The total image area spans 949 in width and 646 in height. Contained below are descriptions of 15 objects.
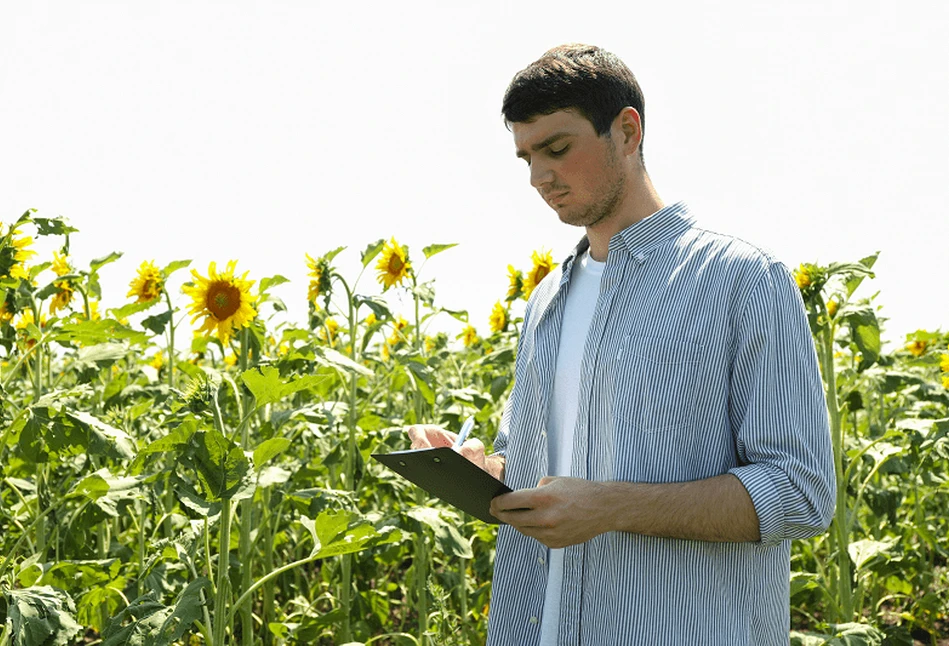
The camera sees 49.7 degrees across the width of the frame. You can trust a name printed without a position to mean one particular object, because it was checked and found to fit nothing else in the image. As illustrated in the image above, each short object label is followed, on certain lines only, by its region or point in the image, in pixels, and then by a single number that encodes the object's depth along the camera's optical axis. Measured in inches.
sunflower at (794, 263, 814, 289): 138.9
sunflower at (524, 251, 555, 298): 203.6
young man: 69.0
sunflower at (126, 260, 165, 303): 177.8
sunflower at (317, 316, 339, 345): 221.8
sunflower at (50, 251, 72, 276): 179.3
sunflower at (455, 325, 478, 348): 288.8
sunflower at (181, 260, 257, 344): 145.4
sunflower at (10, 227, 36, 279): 130.9
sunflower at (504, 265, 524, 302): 211.8
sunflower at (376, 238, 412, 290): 188.4
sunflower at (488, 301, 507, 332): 249.8
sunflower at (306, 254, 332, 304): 159.3
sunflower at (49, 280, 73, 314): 183.4
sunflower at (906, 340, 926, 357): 252.1
